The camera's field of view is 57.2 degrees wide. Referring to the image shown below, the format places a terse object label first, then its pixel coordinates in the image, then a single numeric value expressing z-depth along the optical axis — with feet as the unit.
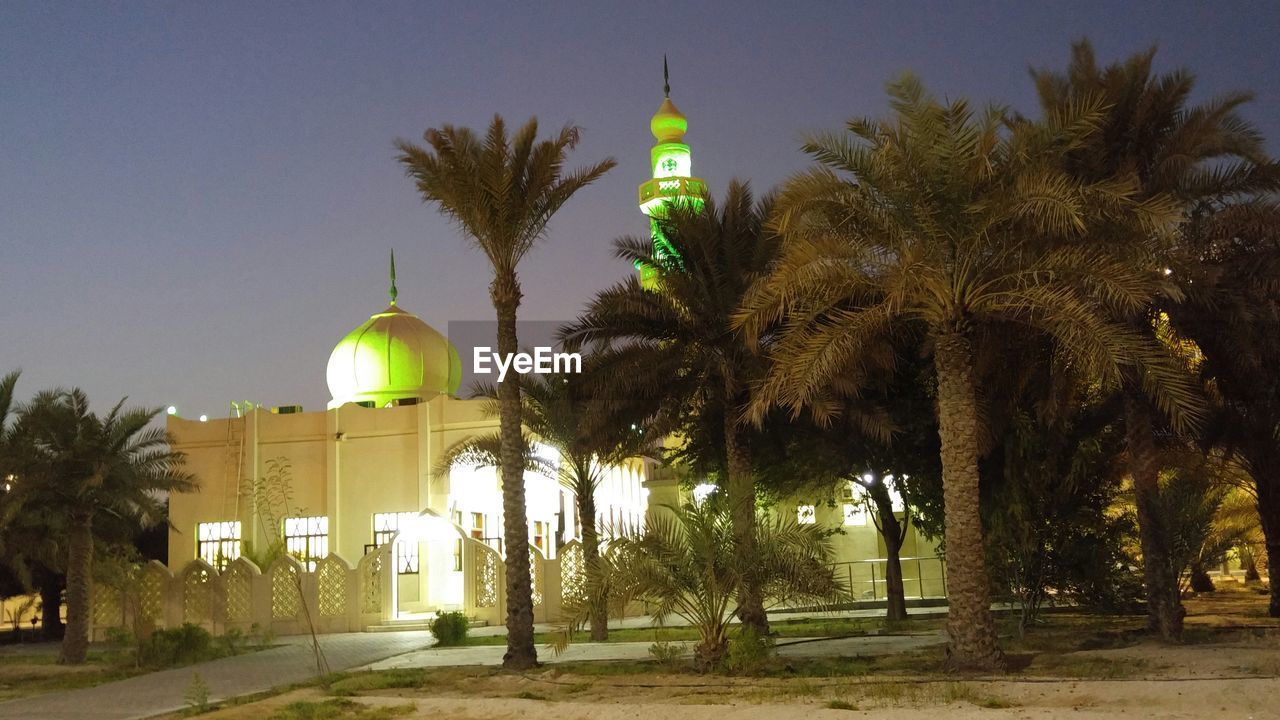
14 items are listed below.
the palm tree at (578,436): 60.90
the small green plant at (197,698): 39.52
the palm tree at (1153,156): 48.73
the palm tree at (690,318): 56.95
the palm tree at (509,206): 47.21
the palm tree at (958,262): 39.99
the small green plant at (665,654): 44.87
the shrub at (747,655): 41.19
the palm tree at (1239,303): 48.93
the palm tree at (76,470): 61.57
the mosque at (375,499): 87.66
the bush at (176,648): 58.34
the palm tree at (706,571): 41.60
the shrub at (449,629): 61.57
